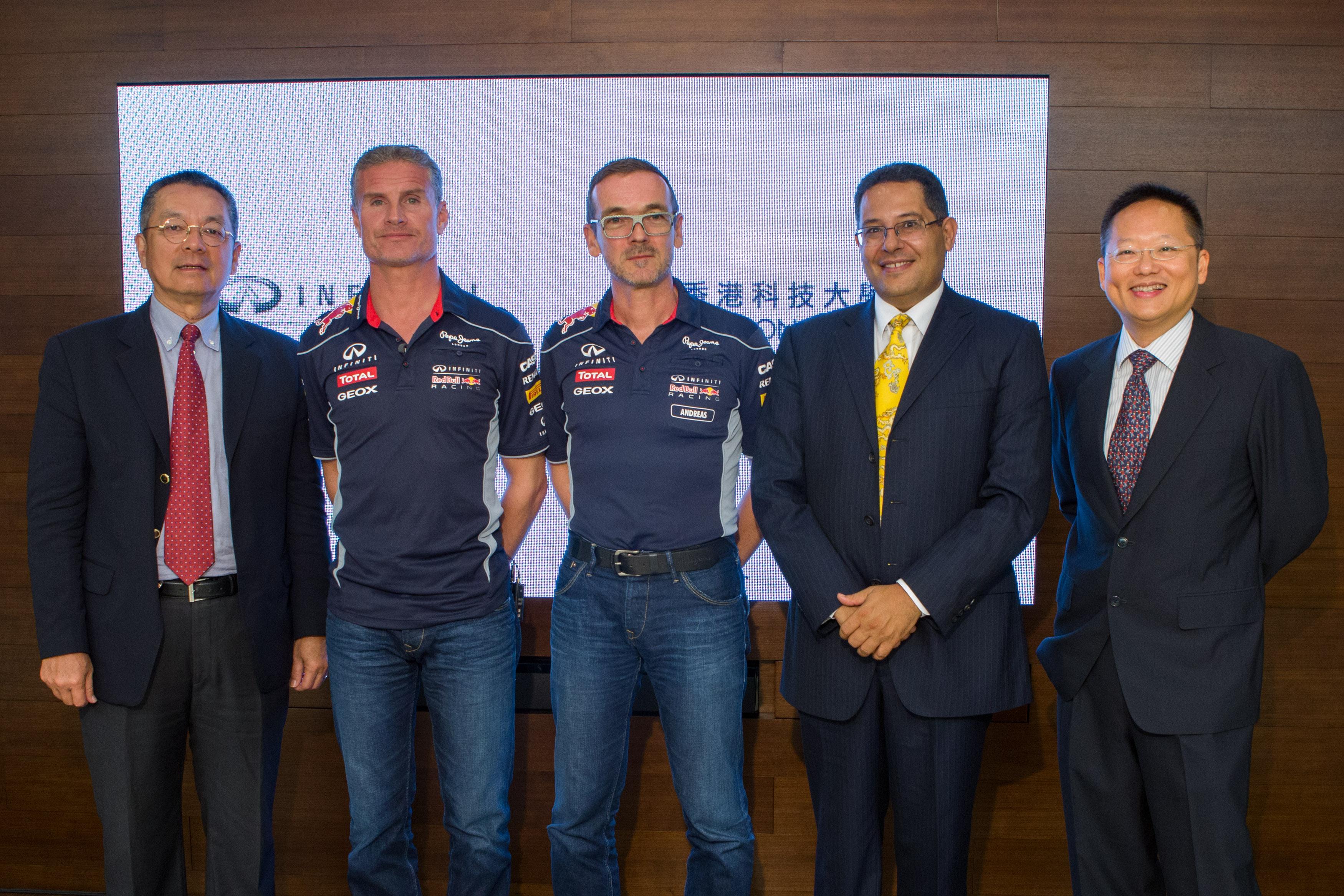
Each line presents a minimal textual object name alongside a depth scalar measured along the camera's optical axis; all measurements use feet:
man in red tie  6.57
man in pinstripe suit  6.24
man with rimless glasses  6.21
